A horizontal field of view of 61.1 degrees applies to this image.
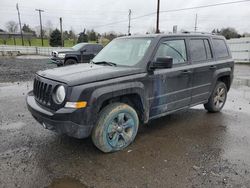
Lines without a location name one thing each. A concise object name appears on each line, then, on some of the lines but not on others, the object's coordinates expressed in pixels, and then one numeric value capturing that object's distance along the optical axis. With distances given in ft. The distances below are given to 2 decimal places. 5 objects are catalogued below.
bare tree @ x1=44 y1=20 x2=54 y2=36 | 294.29
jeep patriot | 9.76
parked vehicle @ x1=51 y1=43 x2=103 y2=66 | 42.96
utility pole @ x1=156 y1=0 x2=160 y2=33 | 71.31
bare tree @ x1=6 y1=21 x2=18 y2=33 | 283.18
